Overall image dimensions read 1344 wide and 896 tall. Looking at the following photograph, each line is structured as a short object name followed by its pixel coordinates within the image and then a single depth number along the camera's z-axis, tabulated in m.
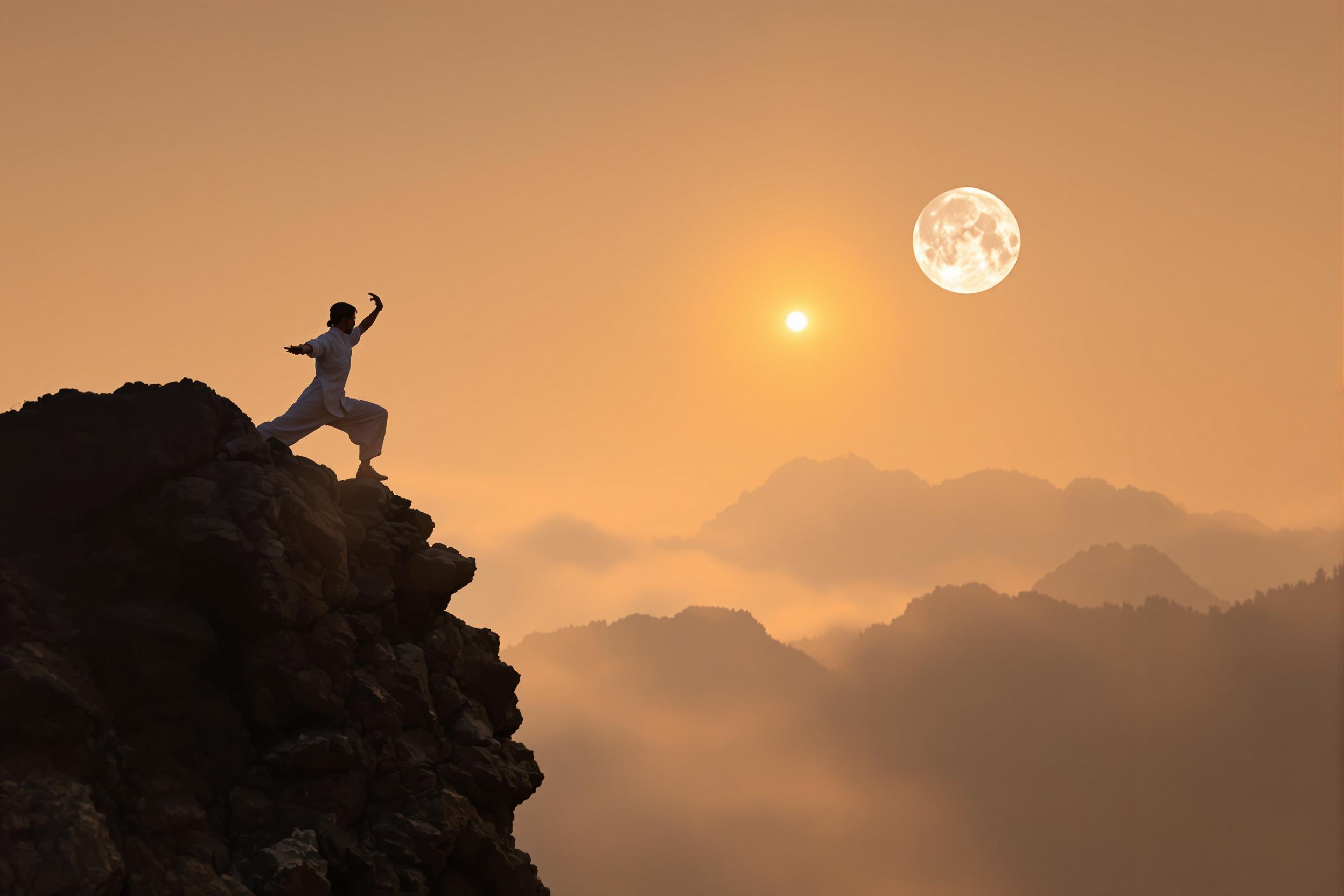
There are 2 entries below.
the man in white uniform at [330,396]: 24.05
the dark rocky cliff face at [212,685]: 16.64
